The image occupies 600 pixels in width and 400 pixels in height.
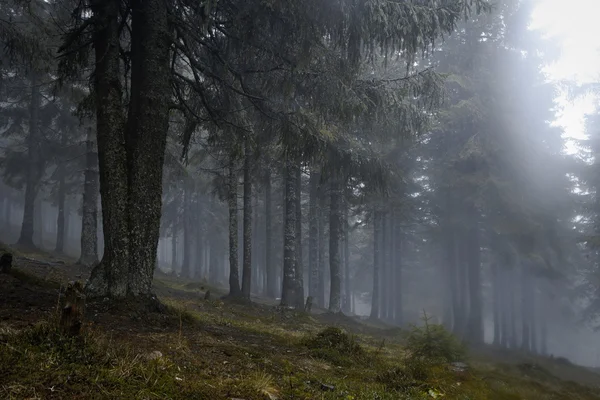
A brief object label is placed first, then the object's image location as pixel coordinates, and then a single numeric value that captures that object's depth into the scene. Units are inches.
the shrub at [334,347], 254.4
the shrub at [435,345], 338.0
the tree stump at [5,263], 291.6
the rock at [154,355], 150.2
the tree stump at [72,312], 136.0
